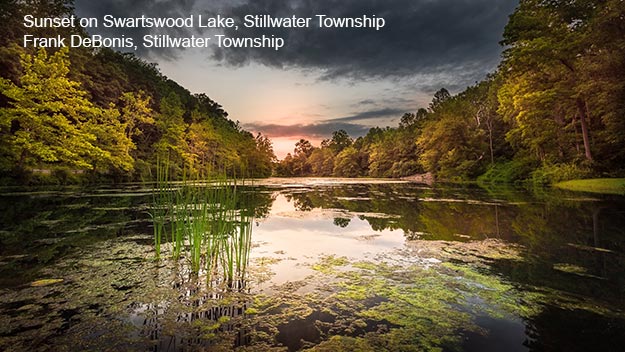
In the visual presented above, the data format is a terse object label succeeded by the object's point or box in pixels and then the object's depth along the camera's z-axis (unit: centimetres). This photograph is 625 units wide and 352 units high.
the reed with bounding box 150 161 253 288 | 339
